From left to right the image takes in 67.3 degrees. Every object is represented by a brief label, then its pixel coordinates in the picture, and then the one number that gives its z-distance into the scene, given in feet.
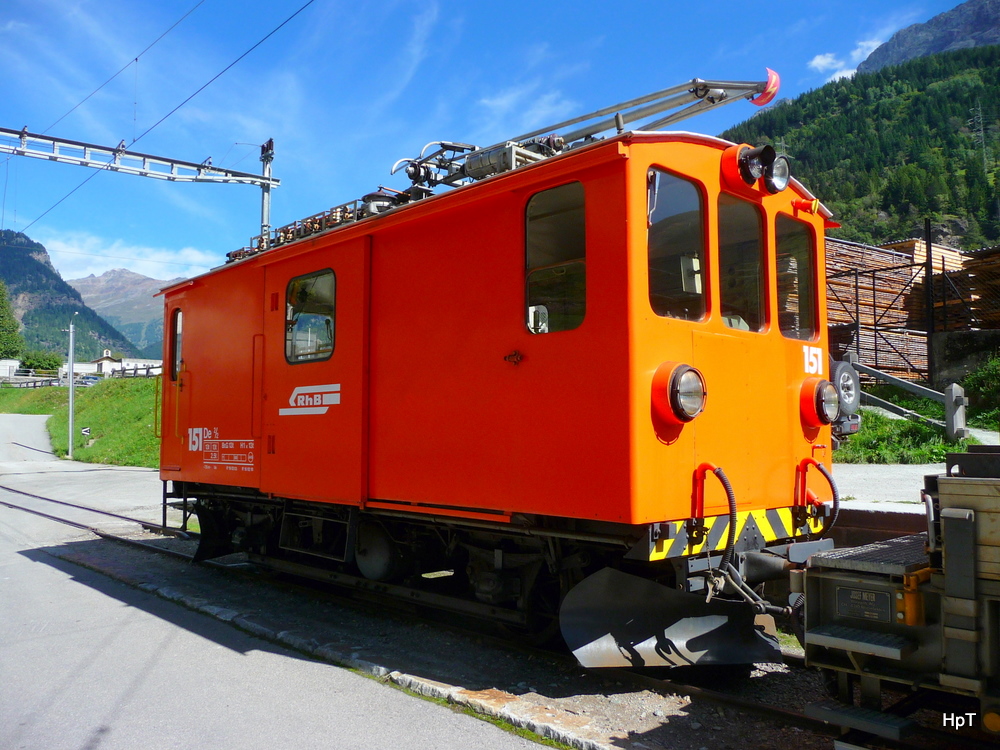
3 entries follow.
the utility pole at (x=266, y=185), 54.85
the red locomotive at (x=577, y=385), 13.78
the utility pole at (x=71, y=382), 86.81
